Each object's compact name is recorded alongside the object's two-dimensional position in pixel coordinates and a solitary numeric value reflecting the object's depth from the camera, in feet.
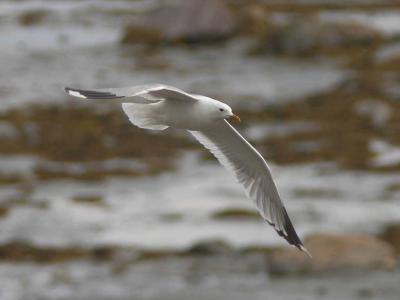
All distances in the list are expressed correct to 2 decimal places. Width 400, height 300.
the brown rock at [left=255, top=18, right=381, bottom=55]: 109.29
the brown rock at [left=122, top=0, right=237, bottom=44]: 110.52
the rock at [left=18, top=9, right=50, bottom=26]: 120.67
